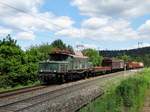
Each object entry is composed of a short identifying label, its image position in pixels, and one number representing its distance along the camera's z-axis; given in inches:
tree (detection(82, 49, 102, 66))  1267.6
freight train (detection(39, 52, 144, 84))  571.5
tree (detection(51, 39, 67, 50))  1860.0
